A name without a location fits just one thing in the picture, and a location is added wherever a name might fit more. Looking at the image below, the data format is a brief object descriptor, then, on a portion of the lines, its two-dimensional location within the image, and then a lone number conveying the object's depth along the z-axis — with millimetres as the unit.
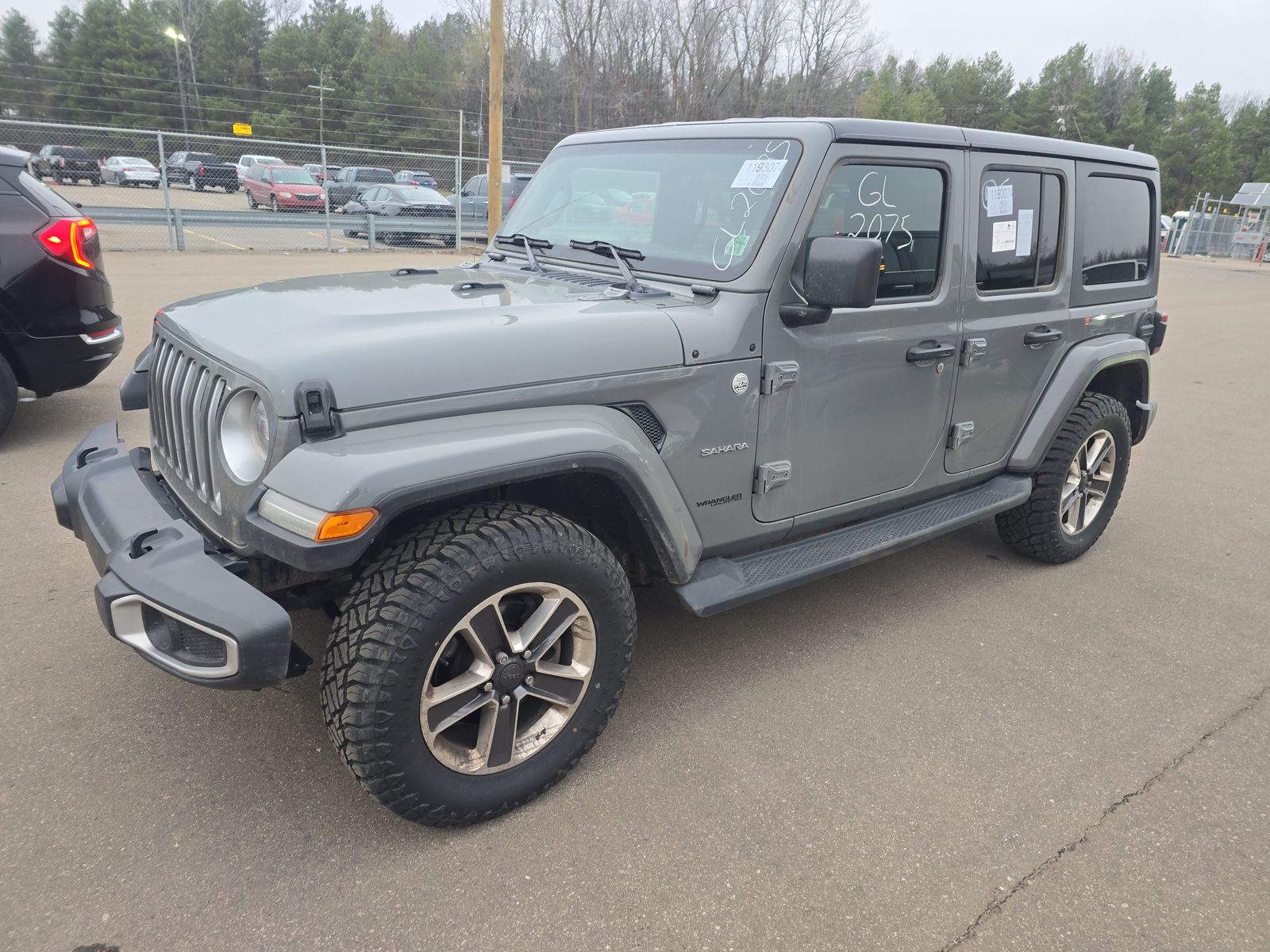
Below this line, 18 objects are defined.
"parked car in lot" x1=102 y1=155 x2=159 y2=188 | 22031
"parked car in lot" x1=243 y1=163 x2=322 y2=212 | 21047
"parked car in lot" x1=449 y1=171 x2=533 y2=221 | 19344
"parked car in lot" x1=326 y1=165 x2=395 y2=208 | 20203
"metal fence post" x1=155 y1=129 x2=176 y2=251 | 15776
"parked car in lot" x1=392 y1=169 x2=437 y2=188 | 22617
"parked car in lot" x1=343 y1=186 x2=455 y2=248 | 19219
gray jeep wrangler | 2146
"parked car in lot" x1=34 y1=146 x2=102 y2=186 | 26703
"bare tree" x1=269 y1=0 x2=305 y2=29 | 60438
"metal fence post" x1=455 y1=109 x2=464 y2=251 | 19053
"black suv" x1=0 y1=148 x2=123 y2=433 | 4941
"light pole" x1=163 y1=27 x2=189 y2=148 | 43156
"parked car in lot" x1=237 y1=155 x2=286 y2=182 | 23014
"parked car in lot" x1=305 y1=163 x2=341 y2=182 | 19525
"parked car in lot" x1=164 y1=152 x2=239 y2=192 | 19484
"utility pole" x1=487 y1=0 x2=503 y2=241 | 13180
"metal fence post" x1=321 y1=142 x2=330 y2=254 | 17172
